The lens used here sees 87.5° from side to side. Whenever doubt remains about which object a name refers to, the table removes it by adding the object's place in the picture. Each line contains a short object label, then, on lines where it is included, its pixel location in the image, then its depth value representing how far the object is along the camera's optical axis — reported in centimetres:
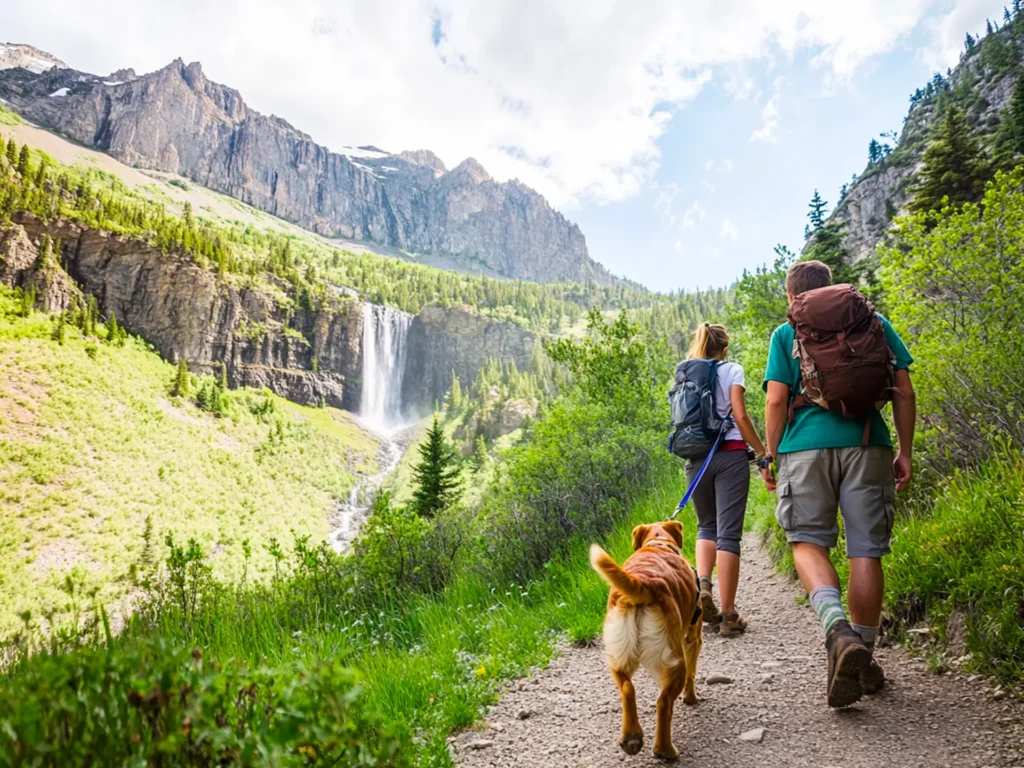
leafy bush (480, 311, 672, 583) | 758
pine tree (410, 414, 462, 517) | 2486
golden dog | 232
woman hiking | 376
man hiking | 261
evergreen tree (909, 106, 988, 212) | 2214
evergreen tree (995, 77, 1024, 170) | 2502
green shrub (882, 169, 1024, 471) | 459
